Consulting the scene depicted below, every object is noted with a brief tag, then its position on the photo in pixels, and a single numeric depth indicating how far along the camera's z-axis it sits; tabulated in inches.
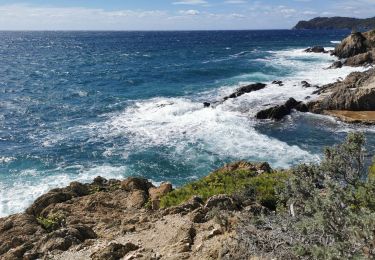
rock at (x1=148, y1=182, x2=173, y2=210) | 698.2
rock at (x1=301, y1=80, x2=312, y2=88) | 1985.7
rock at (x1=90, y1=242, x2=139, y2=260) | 467.2
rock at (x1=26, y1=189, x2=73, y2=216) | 733.9
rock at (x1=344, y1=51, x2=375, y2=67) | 2445.9
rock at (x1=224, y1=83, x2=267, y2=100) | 1885.3
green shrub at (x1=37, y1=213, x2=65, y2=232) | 633.0
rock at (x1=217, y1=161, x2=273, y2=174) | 848.1
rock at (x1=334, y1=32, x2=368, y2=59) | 2896.2
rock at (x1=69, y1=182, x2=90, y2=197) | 795.0
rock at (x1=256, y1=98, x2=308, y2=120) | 1547.7
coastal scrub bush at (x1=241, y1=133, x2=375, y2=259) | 291.9
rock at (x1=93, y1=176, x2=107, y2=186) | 861.2
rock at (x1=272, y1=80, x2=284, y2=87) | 2084.2
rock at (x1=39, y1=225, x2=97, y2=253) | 530.6
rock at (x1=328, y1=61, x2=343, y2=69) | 2524.1
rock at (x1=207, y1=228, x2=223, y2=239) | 475.8
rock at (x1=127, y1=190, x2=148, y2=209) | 716.7
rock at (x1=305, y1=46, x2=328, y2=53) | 3711.6
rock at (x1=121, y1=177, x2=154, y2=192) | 801.6
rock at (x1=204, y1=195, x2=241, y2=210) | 565.3
